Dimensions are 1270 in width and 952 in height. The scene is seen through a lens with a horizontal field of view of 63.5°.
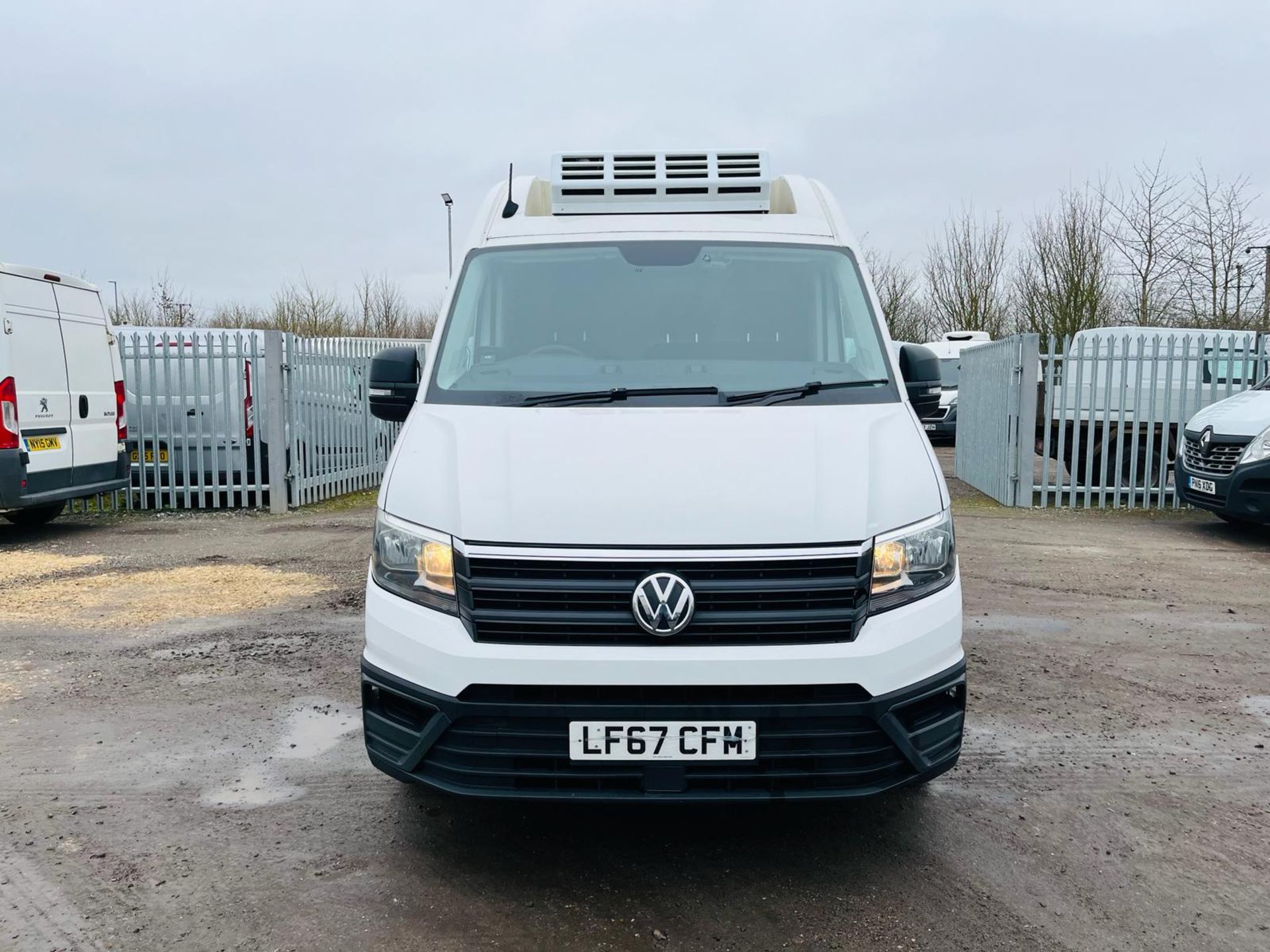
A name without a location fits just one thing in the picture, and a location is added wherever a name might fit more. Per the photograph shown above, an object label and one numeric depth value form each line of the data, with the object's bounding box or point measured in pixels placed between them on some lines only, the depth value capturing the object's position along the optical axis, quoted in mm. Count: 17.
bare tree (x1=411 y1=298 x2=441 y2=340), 33031
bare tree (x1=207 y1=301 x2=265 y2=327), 29094
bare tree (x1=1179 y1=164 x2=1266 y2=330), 22125
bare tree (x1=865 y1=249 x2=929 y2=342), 30094
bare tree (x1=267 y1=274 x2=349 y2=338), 27906
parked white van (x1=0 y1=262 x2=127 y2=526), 8703
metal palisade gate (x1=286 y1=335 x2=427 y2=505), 11797
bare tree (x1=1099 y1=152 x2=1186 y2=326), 23109
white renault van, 9367
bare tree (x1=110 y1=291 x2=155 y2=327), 27812
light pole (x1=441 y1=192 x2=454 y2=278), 36156
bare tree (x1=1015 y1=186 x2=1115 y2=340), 23312
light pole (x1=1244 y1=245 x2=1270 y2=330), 18750
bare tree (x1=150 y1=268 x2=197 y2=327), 27781
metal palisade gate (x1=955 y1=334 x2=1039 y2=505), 11961
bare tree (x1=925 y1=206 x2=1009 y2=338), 27797
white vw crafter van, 2867
